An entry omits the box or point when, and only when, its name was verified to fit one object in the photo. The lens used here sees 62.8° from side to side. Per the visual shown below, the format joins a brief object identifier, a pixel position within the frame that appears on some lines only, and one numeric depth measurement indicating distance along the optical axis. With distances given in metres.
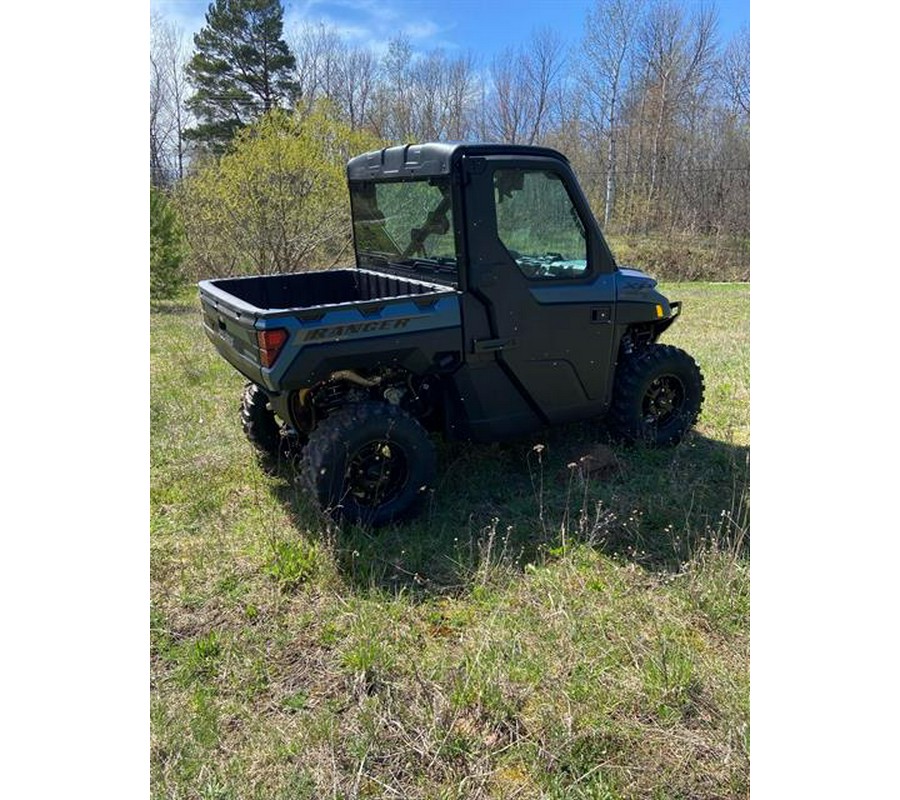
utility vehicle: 3.65
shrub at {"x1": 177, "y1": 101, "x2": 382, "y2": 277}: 12.55
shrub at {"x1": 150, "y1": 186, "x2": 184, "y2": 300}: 13.05
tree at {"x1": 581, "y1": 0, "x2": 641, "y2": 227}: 18.70
